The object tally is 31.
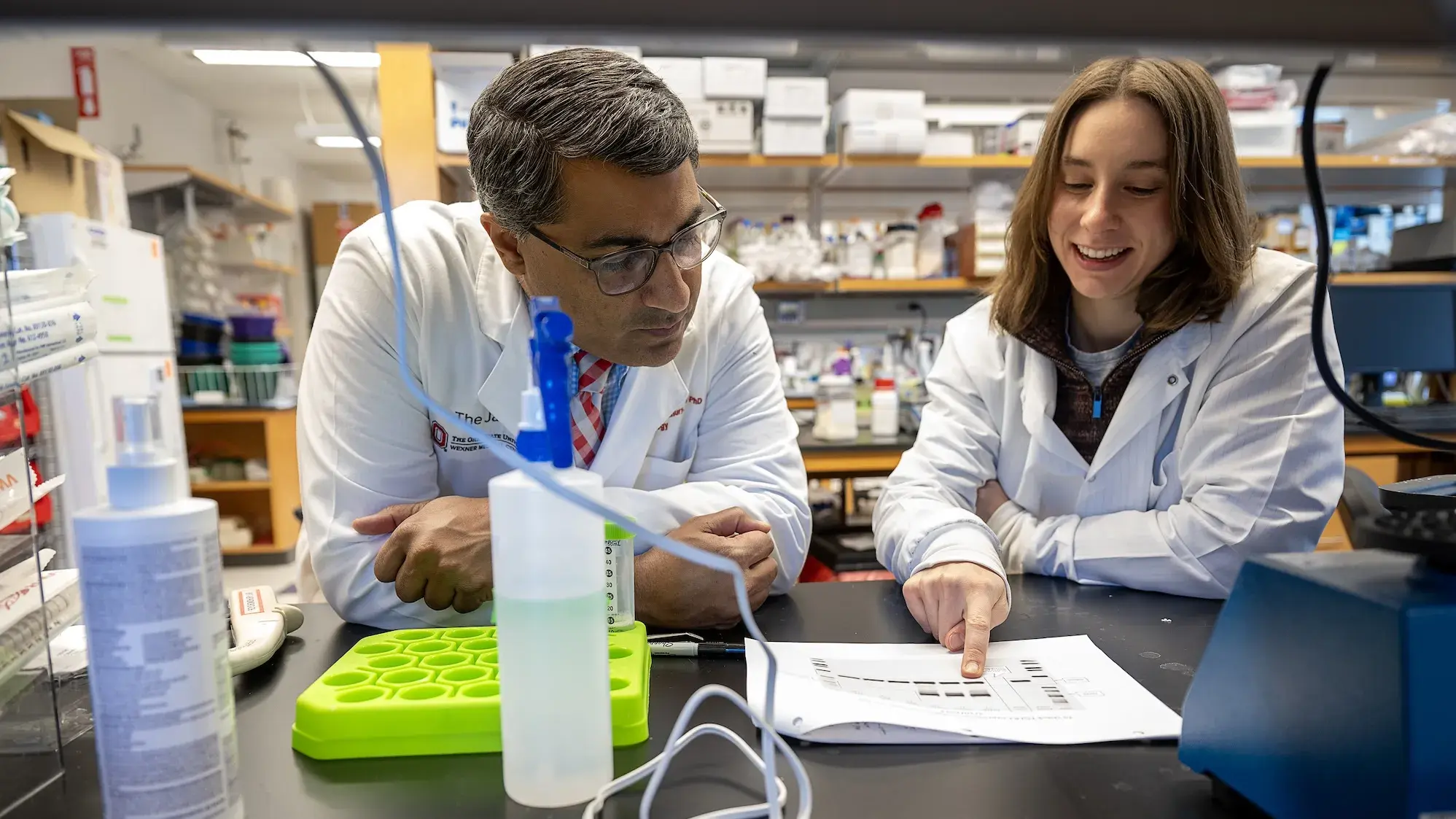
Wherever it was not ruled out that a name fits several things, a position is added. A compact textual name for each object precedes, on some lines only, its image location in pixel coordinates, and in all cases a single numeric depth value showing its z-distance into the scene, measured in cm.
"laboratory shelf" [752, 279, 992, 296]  302
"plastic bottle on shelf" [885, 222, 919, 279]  307
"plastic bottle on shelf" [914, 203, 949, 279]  308
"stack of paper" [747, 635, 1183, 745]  60
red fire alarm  409
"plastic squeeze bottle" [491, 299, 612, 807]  47
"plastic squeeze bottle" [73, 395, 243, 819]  42
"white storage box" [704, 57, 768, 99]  275
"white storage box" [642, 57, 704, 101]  268
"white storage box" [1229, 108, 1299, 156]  290
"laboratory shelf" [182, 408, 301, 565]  401
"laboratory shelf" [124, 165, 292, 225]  420
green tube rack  58
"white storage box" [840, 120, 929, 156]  286
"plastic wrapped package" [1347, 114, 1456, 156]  289
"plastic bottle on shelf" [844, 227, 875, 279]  306
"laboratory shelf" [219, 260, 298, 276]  545
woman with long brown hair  106
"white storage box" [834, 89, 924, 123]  286
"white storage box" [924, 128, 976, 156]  301
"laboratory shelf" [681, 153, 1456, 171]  288
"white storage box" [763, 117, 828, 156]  285
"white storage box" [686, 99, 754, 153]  281
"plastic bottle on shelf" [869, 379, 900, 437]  277
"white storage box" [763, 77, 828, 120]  281
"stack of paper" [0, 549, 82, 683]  55
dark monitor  256
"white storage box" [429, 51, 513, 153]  260
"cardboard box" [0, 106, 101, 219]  257
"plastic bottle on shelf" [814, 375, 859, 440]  275
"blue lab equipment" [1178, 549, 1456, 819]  41
